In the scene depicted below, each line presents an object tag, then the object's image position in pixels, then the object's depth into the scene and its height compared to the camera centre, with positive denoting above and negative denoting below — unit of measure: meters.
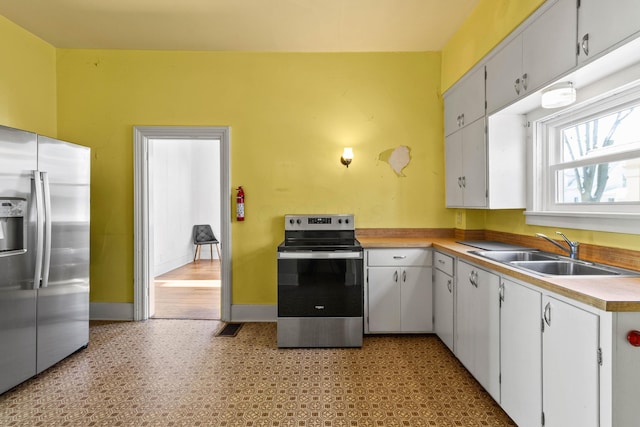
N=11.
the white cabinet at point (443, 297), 2.59 -0.70
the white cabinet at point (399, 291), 2.95 -0.70
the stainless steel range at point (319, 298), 2.78 -0.72
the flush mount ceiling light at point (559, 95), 1.78 +0.64
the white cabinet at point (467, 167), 2.65 +0.40
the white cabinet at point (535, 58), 1.70 +0.93
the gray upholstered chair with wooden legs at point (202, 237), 6.67 -0.50
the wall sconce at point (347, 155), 3.33 +0.58
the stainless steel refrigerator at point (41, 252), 2.09 -0.28
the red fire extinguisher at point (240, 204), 3.37 +0.09
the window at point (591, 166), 1.77 +0.29
